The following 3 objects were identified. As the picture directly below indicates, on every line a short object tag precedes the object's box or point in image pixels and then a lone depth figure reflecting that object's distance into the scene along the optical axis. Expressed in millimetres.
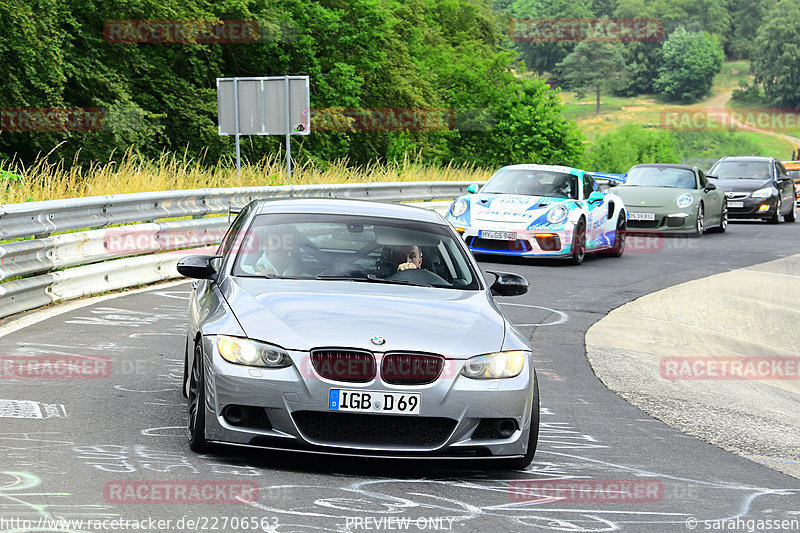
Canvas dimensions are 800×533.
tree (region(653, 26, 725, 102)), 183250
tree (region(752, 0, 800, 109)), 179625
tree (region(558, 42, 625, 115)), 181750
